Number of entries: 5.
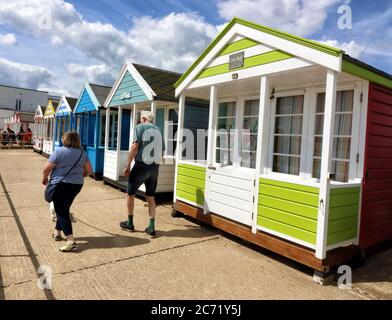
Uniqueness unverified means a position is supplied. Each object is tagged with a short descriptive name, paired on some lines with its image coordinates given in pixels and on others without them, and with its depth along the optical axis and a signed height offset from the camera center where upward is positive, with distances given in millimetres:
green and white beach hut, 3898 -20
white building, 50906 +5804
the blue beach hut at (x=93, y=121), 11148 +654
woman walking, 4336 -514
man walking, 5098 -310
